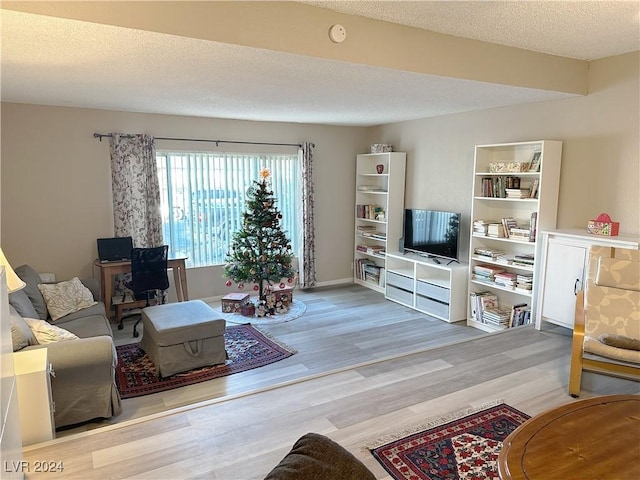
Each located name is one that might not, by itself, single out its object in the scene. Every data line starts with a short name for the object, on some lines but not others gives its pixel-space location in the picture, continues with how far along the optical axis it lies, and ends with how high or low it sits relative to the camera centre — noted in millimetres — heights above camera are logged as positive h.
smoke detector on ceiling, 2664 +910
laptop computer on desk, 4945 -760
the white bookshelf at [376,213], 6031 -424
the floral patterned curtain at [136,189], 5070 -83
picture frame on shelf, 4137 +206
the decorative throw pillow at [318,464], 1126 -758
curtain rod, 4980 +532
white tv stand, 4953 -1223
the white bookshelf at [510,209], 4109 -259
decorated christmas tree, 5277 -780
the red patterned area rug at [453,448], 2117 -1376
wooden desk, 4703 -1043
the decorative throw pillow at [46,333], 2865 -999
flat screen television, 5102 -609
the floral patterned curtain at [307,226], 6219 -622
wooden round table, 1437 -935
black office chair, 4590 -940
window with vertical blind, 5516 -169
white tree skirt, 5020 -1577
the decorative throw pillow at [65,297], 4018 -1094
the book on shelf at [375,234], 6288 -753
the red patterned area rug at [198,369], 3488 -1593
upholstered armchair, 2783 -906
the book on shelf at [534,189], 4182 -54
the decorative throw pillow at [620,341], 2732 -995
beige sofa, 2686 -1174
